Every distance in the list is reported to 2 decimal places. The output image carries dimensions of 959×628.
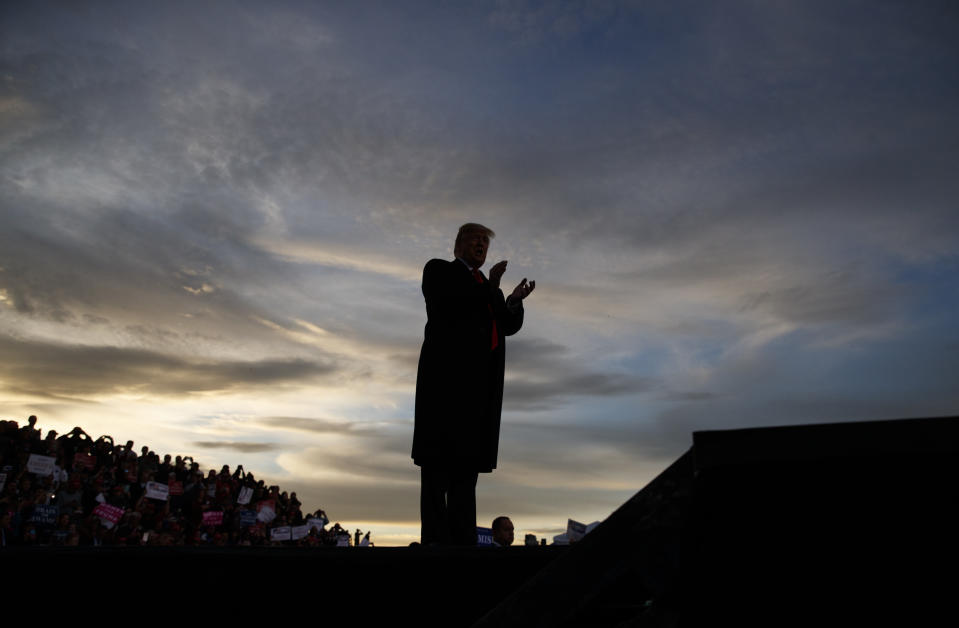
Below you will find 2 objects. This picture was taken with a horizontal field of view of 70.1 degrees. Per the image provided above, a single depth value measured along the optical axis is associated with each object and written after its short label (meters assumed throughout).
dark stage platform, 1.21
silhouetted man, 4.41
